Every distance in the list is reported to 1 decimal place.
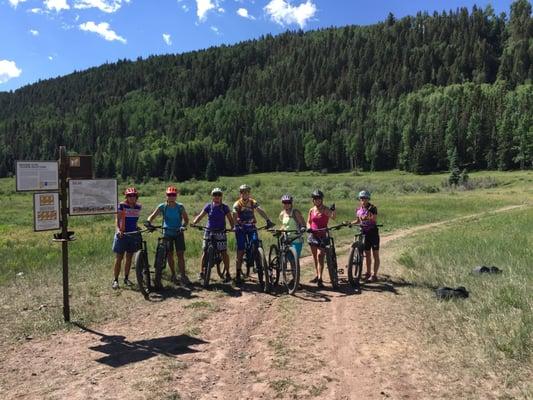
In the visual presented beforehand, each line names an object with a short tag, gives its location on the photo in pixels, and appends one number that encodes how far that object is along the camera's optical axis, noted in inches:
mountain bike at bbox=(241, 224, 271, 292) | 402.9
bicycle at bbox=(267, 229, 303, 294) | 391.2
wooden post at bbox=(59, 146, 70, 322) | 322.7
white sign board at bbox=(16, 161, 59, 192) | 301.8
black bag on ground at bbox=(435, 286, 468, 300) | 346.8
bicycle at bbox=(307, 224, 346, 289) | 404.5
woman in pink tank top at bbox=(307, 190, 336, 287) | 418.9
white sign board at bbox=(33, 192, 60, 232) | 311.7
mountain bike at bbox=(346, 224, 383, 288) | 414.3
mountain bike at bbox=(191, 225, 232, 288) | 414.9
